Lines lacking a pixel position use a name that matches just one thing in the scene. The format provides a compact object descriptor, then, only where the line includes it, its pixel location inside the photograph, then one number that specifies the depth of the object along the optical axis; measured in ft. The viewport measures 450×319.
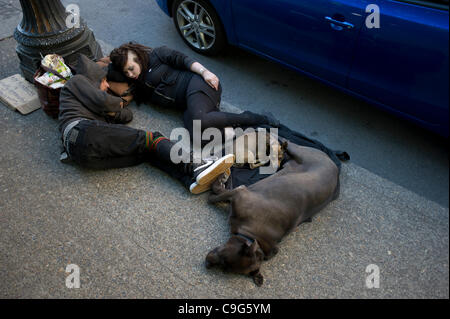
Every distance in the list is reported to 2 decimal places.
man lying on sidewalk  8.82
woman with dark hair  10.07
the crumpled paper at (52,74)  10.41
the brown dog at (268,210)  7.22
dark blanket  8.85
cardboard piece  11.57
